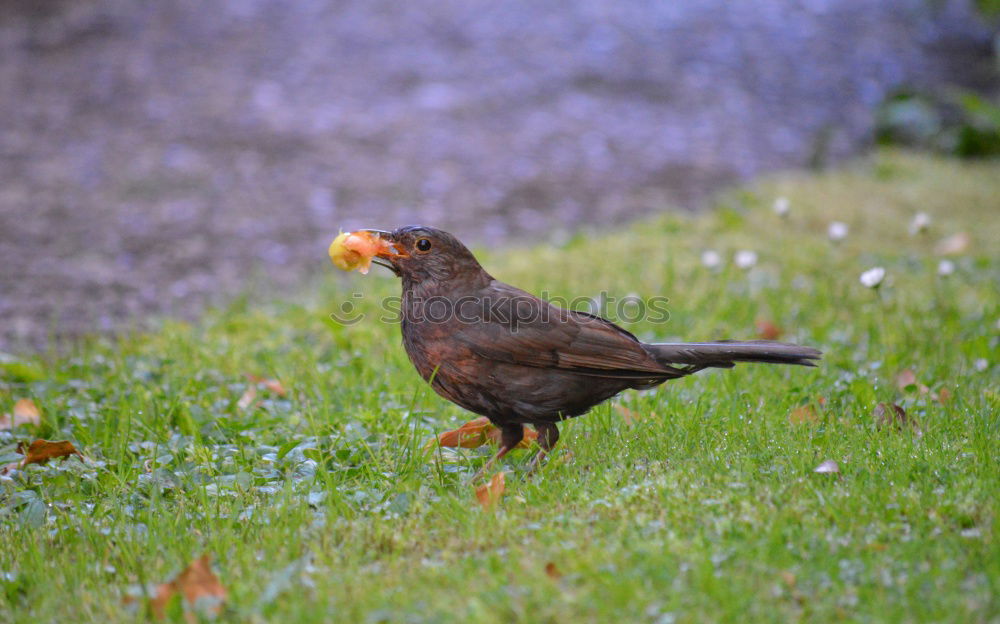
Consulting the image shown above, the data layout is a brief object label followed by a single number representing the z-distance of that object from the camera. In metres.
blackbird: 7.37
